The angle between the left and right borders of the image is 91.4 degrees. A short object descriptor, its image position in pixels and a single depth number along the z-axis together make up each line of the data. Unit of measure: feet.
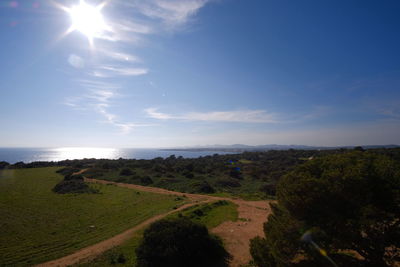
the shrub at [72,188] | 88.71
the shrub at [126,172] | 145.28
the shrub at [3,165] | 164.79
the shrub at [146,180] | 121.23
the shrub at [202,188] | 102.17
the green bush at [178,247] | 32.71
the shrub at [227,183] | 125.29
